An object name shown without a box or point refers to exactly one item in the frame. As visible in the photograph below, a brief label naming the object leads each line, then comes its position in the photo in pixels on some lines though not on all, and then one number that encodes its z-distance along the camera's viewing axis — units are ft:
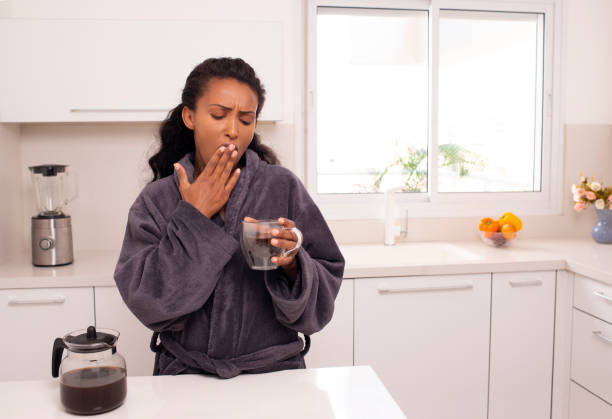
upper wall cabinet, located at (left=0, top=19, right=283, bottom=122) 7.41
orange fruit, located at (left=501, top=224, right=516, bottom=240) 8.66
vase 9.05
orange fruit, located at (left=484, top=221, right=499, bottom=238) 8.76
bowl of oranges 8.69
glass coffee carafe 3.32
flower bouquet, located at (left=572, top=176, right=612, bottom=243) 9.04
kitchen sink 7.72
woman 3.88
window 9.37
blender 7.46
